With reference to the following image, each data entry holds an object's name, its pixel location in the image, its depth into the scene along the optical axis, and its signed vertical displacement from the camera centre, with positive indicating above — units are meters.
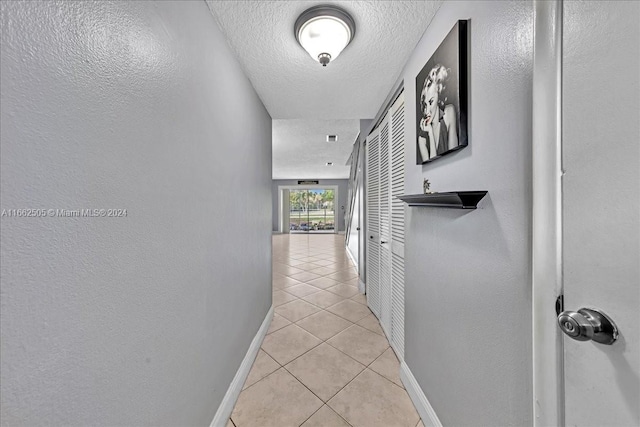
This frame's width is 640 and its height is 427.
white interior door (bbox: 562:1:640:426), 0.44 +0.02
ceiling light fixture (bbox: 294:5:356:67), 1.13 +0.91
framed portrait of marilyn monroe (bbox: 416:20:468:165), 0.94 +0.51
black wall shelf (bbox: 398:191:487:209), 0.83 +0.05
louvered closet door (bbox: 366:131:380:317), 2.43 -0.11
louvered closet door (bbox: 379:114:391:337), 2.07 -0.15
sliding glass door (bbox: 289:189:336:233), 10.49 +0.03
